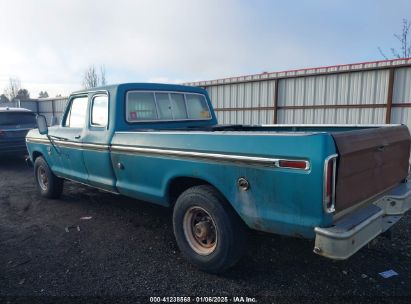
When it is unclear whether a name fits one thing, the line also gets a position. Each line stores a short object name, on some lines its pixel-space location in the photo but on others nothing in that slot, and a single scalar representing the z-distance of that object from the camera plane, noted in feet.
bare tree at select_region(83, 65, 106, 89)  113.50
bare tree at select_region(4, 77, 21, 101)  173.65
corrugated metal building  28.86
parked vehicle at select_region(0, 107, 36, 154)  29.48
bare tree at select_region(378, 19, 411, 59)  55.98
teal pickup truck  7.59
